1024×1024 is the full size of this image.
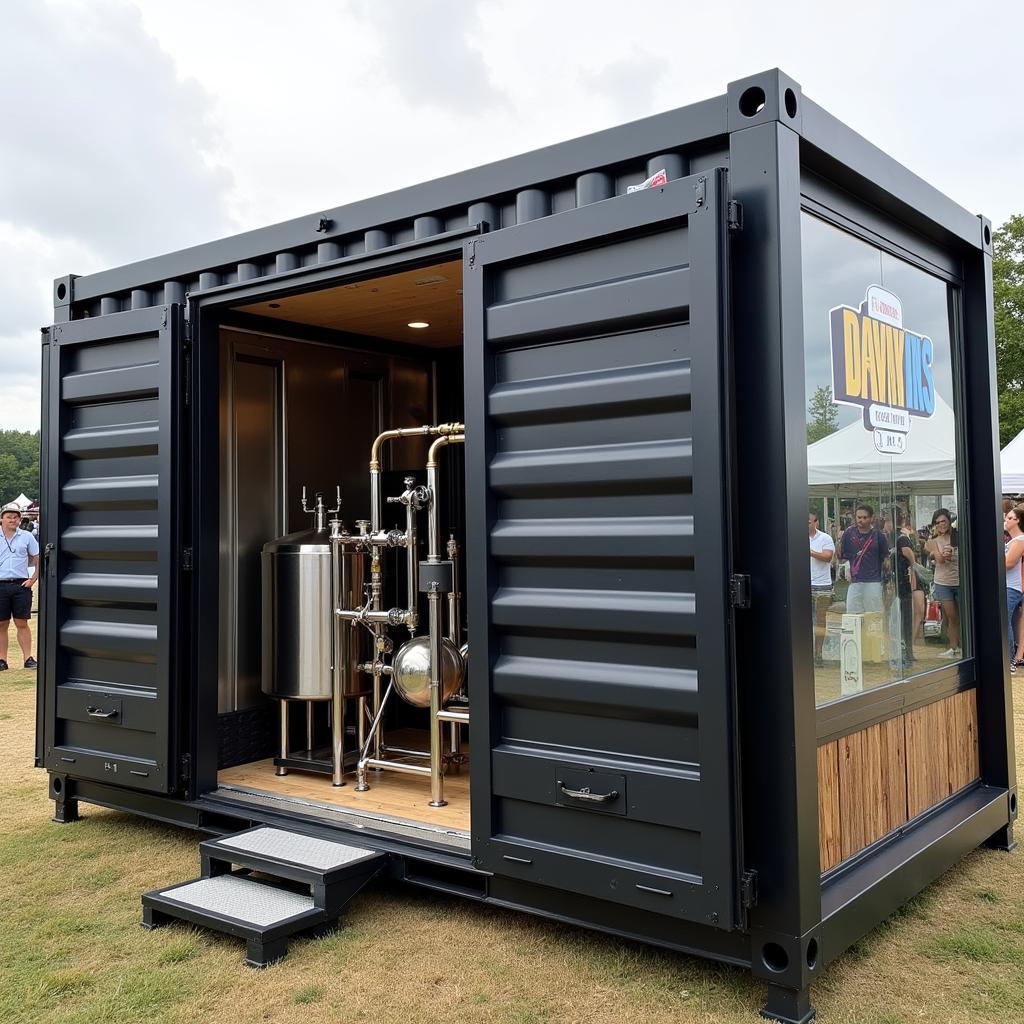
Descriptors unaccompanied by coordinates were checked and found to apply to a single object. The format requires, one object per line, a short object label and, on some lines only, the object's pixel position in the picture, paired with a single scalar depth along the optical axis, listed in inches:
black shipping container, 106.9
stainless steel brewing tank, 197.9
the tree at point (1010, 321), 1071.6
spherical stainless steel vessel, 180.5
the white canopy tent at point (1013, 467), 493.7
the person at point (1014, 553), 344.5
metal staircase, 126.6
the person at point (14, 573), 392.5
